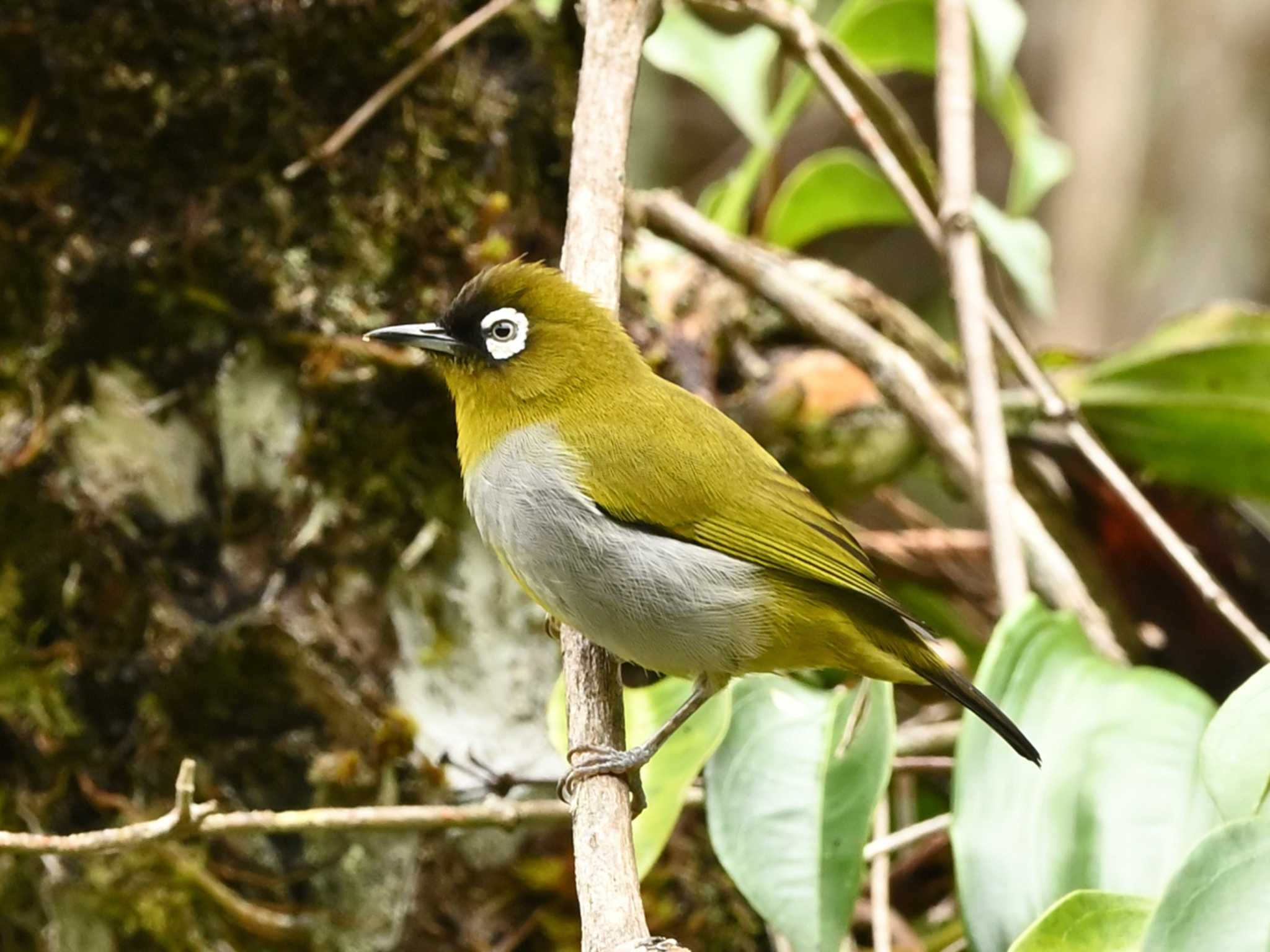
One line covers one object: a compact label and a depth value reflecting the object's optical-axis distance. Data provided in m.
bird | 4.79
